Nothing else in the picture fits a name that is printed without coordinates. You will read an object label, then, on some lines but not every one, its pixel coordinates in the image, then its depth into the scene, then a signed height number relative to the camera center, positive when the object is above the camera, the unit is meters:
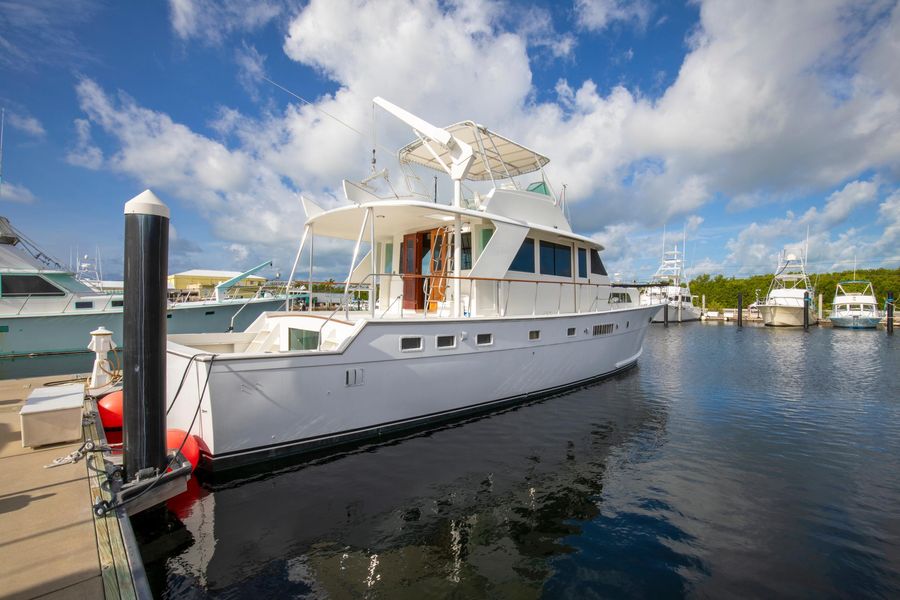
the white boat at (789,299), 38.38 -0.19
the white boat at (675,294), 45.72 +0.37
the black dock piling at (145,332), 3.88 -0.34
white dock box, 4.95 -1.49
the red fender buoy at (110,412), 6.69 -1.85
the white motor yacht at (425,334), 5.82 -0.72
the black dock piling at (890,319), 31.72 -1.71
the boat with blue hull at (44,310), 16.30 -0.53
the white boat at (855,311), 36.53 -1.33
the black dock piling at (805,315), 36.53 -1.63
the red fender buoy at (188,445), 5.42 -1.94
